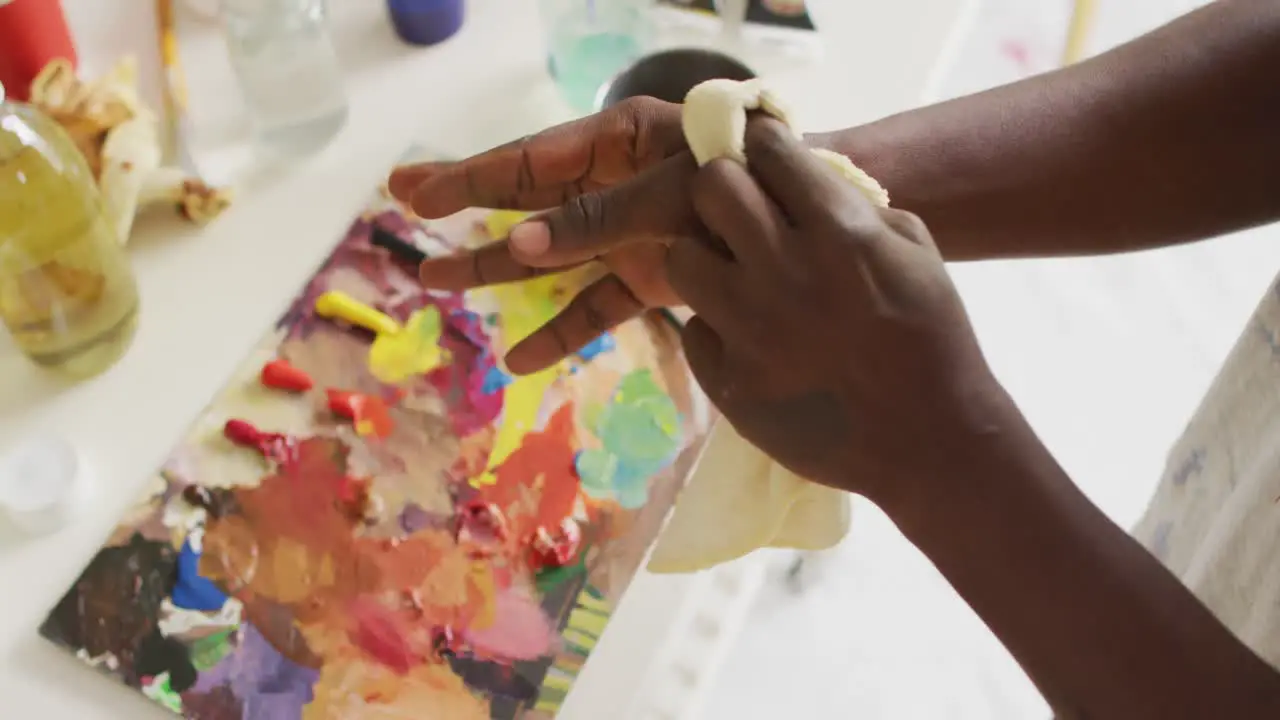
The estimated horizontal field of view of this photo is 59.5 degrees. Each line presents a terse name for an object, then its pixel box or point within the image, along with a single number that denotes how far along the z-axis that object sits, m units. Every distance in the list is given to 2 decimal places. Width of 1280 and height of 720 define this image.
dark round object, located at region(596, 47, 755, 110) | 0.65
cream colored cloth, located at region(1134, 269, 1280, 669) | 0.50
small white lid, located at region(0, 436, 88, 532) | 0.57
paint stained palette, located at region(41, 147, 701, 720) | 0.55
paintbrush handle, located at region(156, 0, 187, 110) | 0.74
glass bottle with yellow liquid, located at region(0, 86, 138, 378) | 0.58
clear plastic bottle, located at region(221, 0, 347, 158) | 0.73
